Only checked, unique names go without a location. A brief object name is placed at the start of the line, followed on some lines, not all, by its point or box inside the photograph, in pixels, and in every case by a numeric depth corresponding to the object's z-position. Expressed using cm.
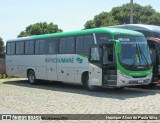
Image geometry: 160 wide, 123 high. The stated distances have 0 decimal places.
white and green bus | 1648
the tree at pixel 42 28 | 7519
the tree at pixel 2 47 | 7569
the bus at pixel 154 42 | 1897
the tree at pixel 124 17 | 6009
